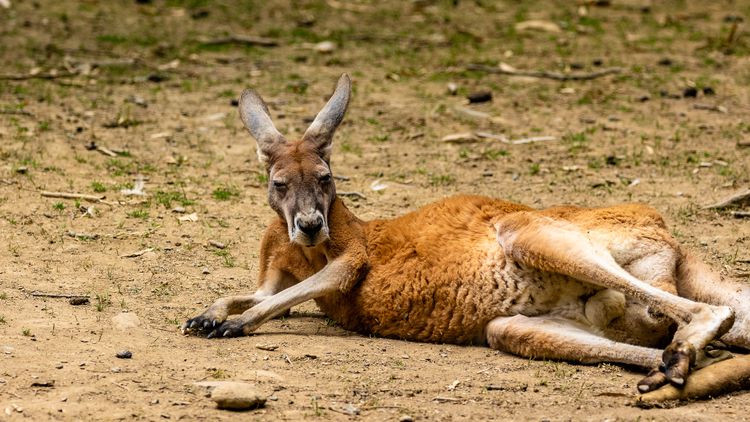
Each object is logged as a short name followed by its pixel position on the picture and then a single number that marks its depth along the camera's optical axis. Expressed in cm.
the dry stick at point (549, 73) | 2352
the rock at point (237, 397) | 937
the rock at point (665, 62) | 2453
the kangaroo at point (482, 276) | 1106
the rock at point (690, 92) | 2203
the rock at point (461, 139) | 1972
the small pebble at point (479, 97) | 2180
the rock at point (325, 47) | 2592
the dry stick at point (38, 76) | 2222
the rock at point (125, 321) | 1163
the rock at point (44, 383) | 977
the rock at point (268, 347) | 1134
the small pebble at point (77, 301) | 1231
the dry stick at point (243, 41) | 2650
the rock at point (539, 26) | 2816
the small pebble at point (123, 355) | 1067
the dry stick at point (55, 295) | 1245
